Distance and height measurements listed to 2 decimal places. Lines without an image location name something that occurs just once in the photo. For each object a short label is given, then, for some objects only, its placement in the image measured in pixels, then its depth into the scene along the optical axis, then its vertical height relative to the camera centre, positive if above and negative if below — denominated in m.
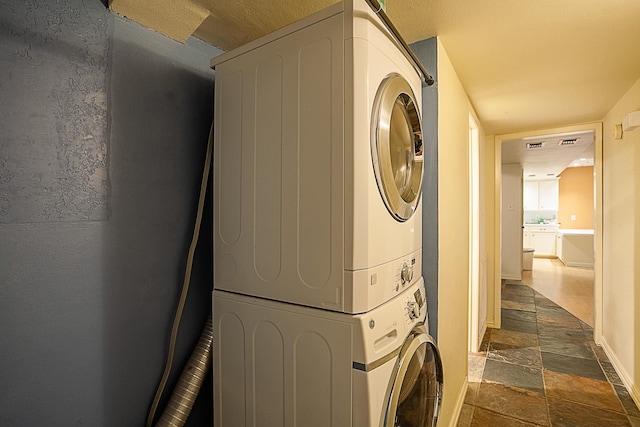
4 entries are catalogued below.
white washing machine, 0.99 -0.50
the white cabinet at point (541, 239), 8.85 -0.66
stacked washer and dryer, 1.00 -0.05
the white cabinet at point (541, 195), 9.25 +0.55
